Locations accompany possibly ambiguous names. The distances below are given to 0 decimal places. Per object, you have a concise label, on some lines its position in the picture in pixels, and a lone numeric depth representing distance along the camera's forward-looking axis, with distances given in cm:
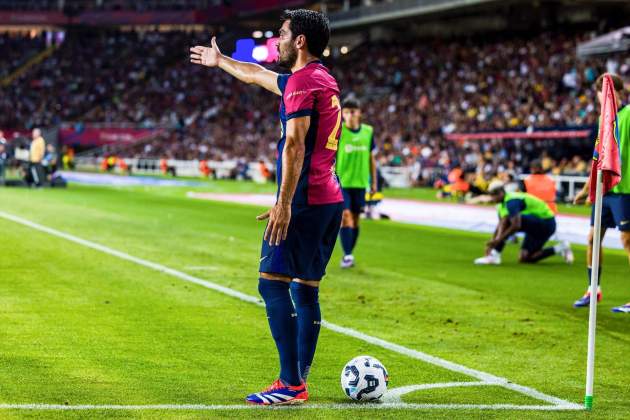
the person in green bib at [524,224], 2956
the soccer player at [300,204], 1210
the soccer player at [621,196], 1998
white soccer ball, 1262
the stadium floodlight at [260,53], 10444
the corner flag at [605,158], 1291
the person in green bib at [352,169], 2808
